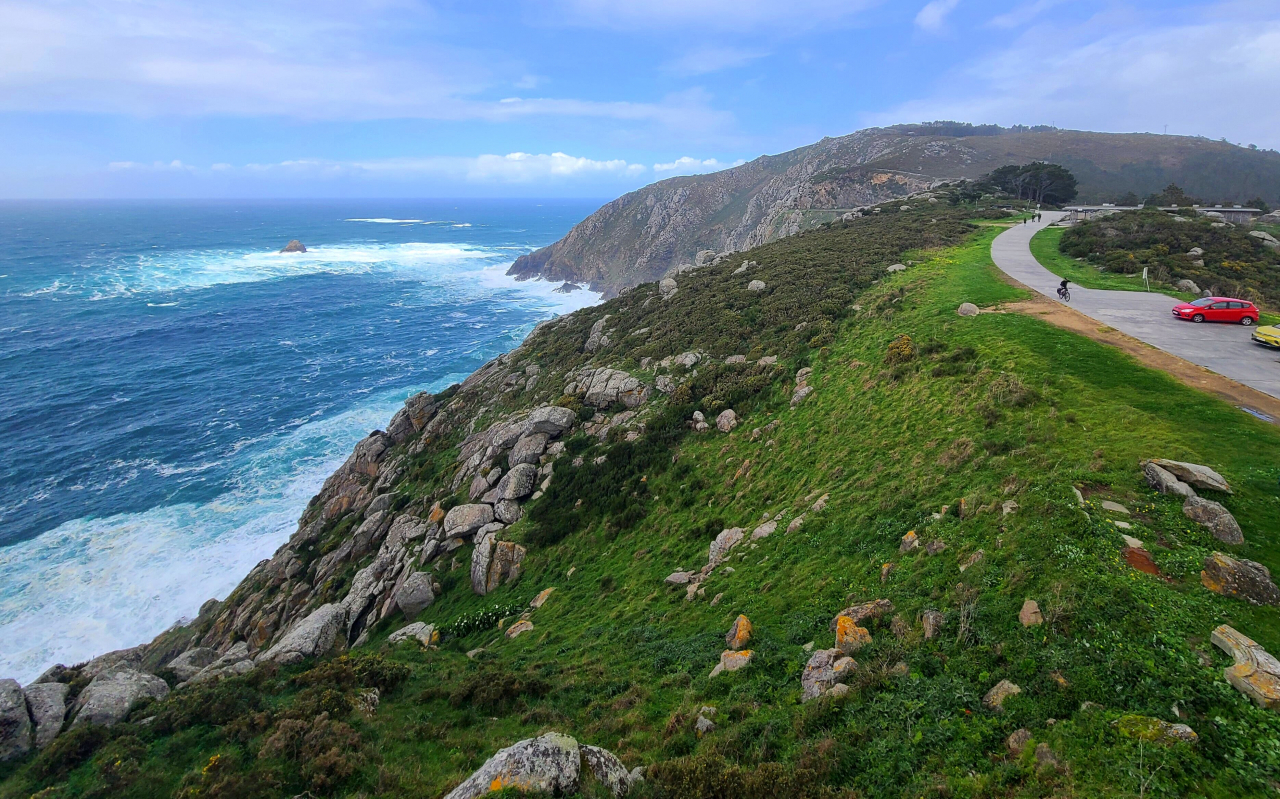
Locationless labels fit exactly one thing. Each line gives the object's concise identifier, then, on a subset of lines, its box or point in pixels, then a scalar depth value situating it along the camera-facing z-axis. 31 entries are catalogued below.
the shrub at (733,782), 7.34
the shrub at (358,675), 12.45
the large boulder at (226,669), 13.56
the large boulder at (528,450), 25.52
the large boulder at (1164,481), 10.38
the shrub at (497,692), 11.84
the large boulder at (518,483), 23.78
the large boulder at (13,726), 10.70
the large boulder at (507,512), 22.86
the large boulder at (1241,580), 8.00
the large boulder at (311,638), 15.70
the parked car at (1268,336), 18.20
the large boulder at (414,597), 20.33
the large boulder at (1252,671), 6.40
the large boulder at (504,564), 20.28
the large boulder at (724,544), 16.30
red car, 21.20
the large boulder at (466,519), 22.66
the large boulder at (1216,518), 9.16
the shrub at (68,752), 10.01
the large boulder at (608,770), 8.03
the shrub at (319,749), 8.88
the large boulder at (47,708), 11.13
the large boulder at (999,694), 7.59
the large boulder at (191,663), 14.69
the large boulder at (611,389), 28.17
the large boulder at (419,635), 17.34
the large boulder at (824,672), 9.27
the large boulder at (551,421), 27.12
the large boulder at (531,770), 7.71
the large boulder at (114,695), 11.46
